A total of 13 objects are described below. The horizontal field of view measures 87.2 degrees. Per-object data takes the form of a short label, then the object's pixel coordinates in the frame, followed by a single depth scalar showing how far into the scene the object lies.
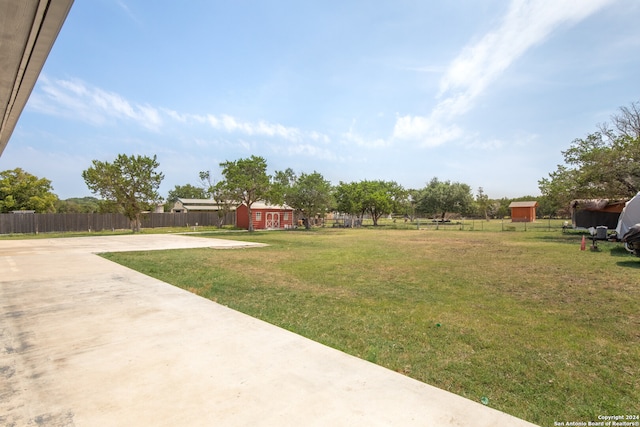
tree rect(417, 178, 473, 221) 48.88
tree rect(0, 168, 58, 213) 32.88
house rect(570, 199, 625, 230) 20.16
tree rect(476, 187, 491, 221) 63.19
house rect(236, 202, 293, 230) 35.32
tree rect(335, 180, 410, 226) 39.66
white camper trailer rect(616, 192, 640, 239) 13.55
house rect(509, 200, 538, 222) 50.25
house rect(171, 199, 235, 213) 52.88
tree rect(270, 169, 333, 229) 33.19
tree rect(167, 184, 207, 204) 75.00
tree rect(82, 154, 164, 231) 26.84
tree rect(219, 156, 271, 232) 26.50
